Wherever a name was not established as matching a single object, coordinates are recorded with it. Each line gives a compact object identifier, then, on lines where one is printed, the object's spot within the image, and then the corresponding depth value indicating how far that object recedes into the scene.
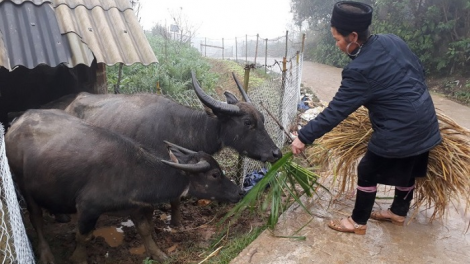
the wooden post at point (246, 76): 4.96
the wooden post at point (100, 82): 5.46
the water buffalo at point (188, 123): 4.25
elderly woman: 3.10
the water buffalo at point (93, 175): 3.57
